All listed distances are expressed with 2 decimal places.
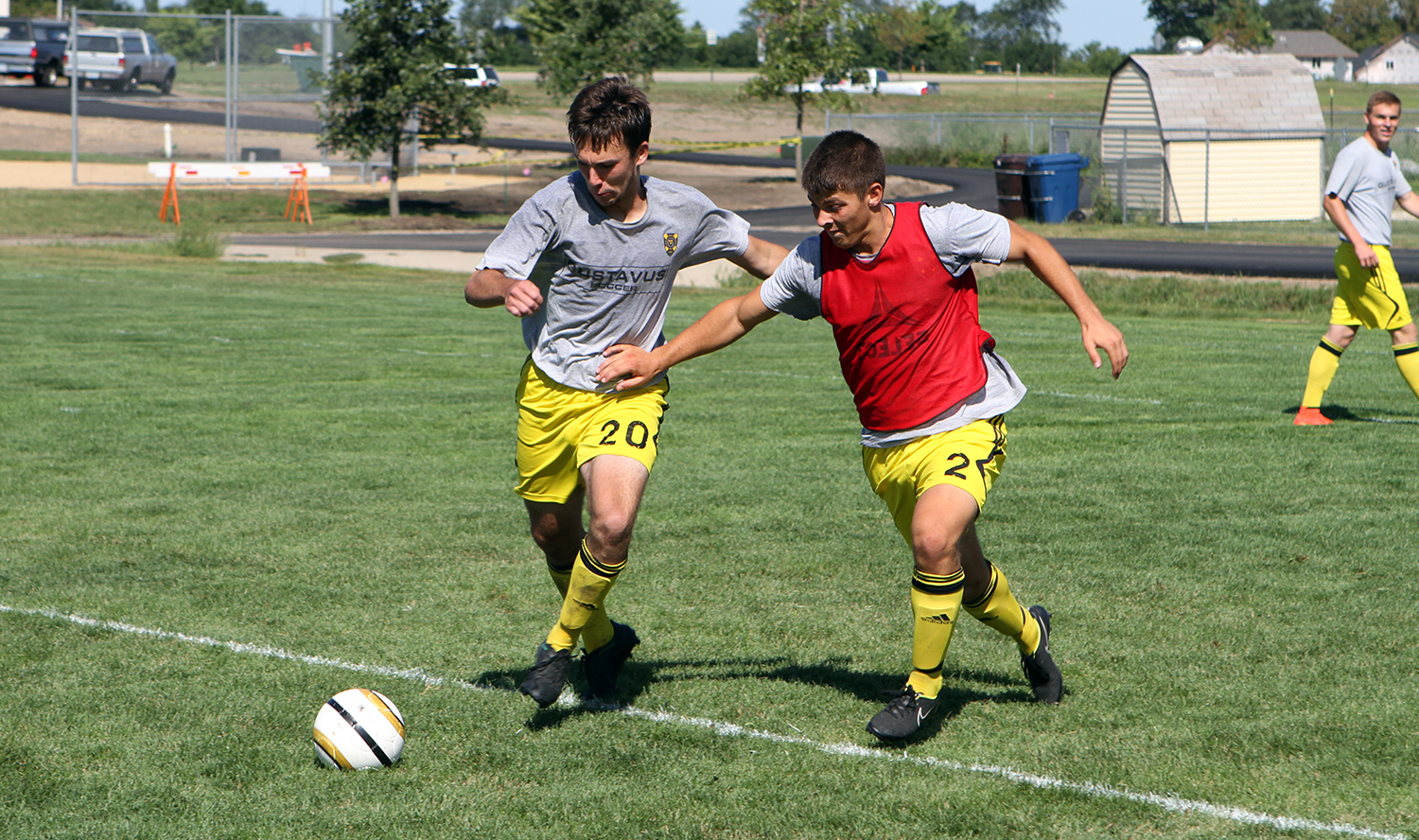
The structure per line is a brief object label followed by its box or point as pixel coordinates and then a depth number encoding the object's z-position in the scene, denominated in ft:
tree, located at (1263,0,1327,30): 530.68
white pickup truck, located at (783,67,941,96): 289.08
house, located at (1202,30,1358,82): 454.81
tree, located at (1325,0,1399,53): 495.00
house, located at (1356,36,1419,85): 441.68
